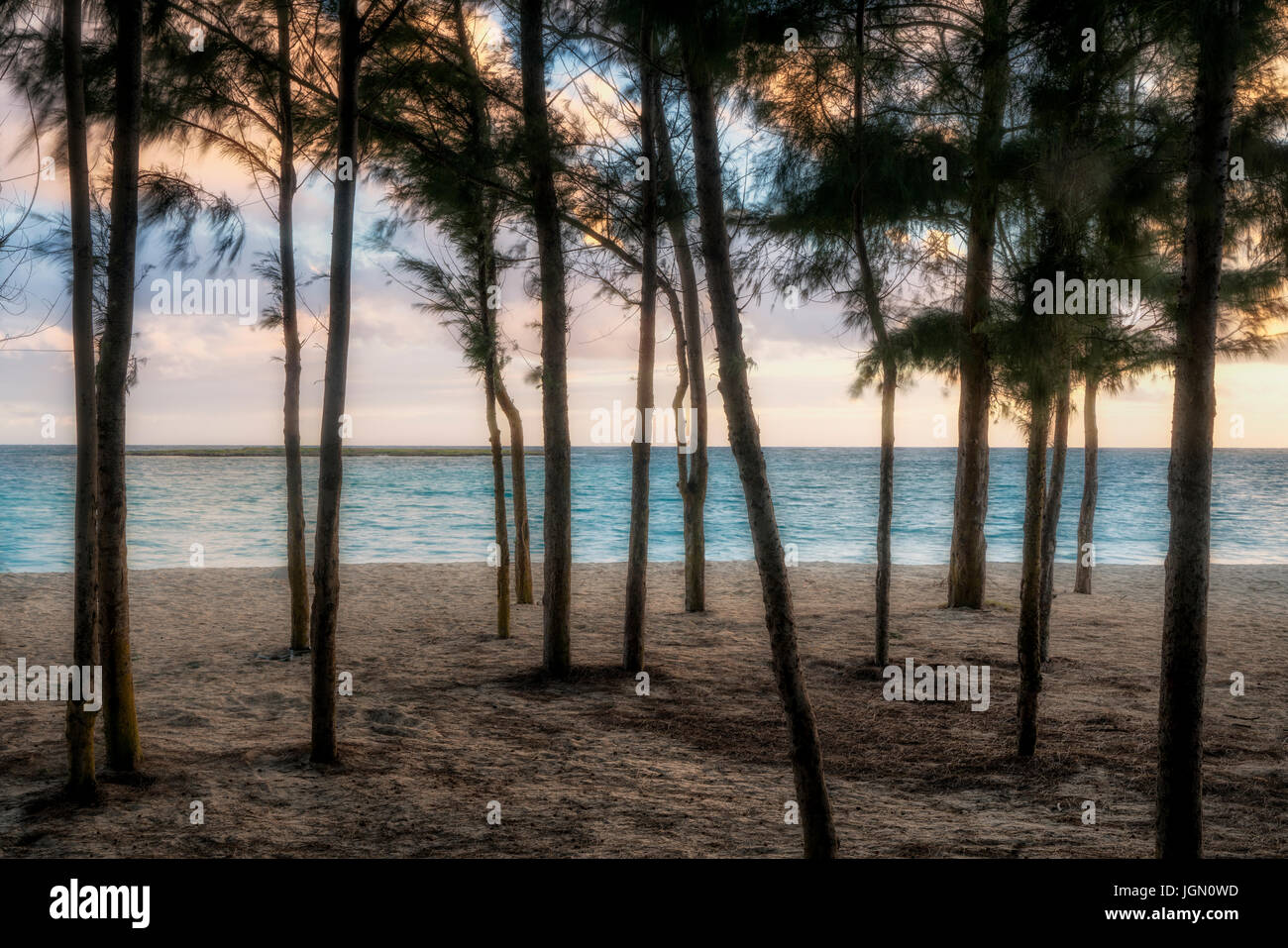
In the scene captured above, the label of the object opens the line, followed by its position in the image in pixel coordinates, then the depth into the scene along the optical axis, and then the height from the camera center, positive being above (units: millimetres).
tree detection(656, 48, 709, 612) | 9449 +1066
